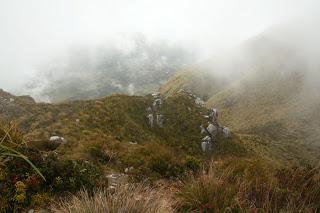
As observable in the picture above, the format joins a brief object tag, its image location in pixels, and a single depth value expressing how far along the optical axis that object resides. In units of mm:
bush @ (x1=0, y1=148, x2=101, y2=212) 4130
